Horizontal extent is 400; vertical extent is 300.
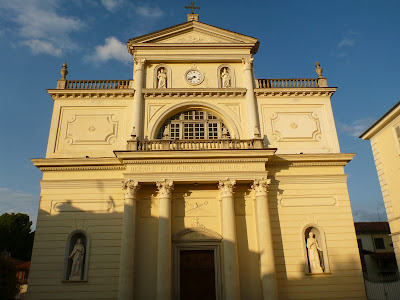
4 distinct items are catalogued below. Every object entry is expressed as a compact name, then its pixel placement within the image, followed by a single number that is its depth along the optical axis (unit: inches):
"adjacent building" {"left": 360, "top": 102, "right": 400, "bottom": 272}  583.5
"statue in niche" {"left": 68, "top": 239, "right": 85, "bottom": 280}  579.8
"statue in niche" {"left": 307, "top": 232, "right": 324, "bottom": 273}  590.9
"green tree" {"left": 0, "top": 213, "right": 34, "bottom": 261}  1489.9
